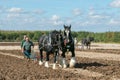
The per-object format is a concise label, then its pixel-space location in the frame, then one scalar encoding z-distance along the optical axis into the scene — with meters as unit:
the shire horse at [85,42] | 56.09
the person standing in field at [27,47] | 29.08
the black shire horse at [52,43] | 22.80
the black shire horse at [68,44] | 21.92
